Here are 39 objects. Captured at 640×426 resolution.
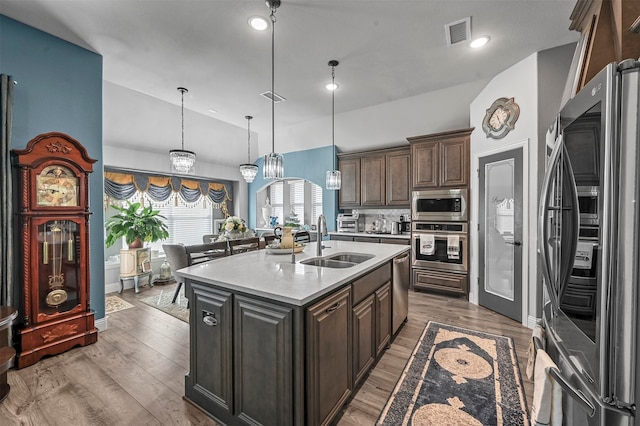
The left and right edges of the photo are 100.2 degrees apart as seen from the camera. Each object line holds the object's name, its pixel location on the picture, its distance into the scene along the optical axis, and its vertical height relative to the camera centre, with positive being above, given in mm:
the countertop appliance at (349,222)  5379 -244
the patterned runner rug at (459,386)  1767 -1353
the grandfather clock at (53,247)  2434 -369
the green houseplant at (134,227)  4551 -301
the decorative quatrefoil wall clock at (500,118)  3281 +1200
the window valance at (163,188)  4812 +457
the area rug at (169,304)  3610 -1411
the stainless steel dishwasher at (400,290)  2752 -870
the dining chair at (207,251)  3238 -516
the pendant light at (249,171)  4707 +689
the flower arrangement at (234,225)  4136 -242
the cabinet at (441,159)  4020 +815
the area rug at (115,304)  3779 -1418
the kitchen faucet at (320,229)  2453 -181
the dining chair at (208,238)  5336 -571
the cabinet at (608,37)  1318 +909
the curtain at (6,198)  2293 +92
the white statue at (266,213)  7086 -80
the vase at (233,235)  4344 -412
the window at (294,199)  6568 +282
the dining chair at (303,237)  4301 -441
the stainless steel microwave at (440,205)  4027 +94
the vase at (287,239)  2682 -292
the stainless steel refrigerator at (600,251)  811 -136
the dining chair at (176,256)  3446 -612
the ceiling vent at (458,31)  2551 +1800
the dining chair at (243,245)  3567 -485
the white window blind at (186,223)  5898 -319
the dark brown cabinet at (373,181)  5066 +577
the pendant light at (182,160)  3706 +697
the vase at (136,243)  4711 -600
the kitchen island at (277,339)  1423 -778
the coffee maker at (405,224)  5043 -253
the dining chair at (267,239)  4188 -461
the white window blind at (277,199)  7066 +299
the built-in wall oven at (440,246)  4031 -548
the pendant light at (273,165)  2812 +484
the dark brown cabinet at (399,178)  4809 +600
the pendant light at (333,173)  3314 +516
